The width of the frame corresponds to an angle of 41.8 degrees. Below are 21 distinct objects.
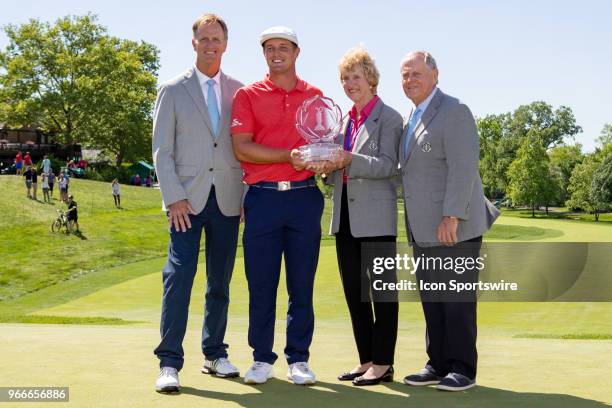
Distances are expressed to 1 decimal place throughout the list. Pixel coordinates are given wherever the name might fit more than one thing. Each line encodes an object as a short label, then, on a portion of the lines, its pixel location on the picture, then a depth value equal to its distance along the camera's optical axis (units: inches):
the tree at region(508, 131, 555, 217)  3511.3
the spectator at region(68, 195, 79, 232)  1398.9
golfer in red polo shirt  211.8
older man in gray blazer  205.6
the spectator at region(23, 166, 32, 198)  1748.3
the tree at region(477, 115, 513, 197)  4033.0
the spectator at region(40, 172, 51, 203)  1746.2
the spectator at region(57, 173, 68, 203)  1740.9
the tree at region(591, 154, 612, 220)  3380.9
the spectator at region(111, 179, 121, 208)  1859.0
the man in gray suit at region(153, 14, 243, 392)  214.7
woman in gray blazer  211.6
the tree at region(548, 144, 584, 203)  3924.5
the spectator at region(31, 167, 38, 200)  1759.4
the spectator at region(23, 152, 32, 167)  2021.3
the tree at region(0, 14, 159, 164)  2829.7
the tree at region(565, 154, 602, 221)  3489.2
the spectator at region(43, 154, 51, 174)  1742.1
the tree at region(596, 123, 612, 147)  4687.5
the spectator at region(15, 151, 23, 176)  2197.0
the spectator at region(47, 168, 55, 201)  1814.7
